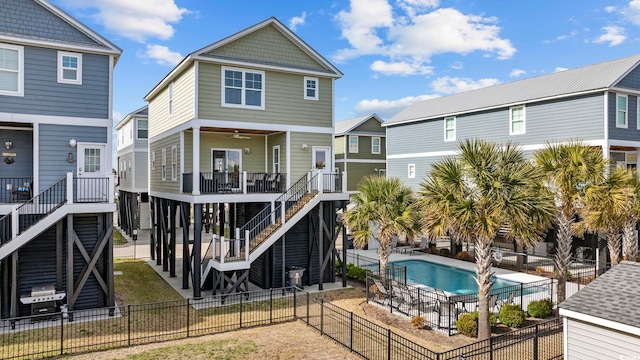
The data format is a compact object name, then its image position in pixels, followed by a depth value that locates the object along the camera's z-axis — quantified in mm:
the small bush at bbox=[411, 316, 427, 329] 13906
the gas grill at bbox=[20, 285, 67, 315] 13906
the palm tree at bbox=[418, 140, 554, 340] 12133
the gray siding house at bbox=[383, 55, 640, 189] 20625
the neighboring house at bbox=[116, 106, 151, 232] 34469
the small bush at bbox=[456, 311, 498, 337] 13102
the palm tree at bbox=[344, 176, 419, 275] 17141
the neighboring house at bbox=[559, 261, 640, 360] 9133
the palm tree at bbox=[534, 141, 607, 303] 14664
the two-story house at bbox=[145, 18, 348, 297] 17078
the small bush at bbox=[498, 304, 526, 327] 13836
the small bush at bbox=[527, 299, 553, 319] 14852
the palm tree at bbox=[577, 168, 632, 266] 15306
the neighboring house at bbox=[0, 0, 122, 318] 14195
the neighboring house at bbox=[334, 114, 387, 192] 38656
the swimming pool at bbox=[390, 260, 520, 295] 21172
